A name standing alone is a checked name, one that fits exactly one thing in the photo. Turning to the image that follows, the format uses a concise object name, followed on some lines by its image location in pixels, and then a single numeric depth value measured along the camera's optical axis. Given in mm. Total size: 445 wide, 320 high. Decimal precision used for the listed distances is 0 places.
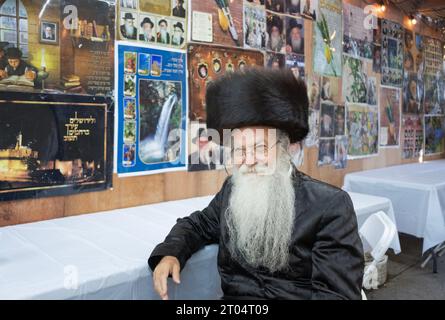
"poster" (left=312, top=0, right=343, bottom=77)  2949
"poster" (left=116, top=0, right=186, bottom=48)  1898
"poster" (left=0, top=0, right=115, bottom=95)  1573
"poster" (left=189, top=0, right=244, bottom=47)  2215
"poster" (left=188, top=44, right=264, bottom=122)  2186
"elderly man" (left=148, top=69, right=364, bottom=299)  1064
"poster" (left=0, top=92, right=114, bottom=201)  1588
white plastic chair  1589
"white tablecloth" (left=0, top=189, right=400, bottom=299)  1025
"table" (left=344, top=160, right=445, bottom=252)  2504
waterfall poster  1918
